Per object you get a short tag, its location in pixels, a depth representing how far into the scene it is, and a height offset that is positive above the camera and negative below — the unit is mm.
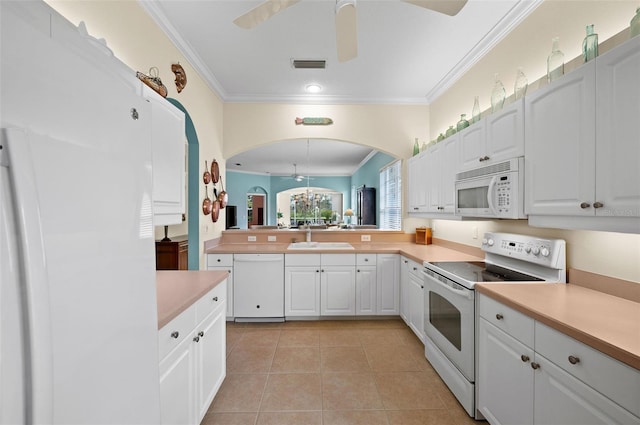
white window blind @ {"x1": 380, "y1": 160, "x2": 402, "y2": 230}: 4828 +160
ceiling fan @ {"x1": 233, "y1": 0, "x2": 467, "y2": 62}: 1522 +1089
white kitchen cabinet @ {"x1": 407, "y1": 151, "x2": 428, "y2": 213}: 3187 +241
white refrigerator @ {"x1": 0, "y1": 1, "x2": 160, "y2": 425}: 484 -45
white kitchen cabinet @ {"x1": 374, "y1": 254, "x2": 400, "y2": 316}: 3322 -935
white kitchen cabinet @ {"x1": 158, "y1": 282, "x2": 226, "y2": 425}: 1250 -810
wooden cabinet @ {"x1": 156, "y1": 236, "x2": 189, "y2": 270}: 3043 -509
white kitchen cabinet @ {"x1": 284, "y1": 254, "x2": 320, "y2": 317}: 3297 -926
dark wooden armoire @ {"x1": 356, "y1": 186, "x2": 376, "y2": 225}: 6805 -3
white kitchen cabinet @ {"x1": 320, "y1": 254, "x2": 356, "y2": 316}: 3305 -950
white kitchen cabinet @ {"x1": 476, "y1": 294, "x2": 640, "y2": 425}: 984 -743
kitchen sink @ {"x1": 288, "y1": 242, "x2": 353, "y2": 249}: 3556 -511
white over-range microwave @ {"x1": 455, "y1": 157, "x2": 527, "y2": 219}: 1780 +88
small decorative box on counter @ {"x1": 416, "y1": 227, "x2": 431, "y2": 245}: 3588 -404
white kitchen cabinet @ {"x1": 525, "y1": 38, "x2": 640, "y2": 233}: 1162 +266
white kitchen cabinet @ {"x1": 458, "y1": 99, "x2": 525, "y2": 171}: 1788 +465
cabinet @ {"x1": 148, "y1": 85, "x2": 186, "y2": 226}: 1329 +248
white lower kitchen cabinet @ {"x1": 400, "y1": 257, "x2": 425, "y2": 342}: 2713 -950
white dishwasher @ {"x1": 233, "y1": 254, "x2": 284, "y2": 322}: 3285 -904
